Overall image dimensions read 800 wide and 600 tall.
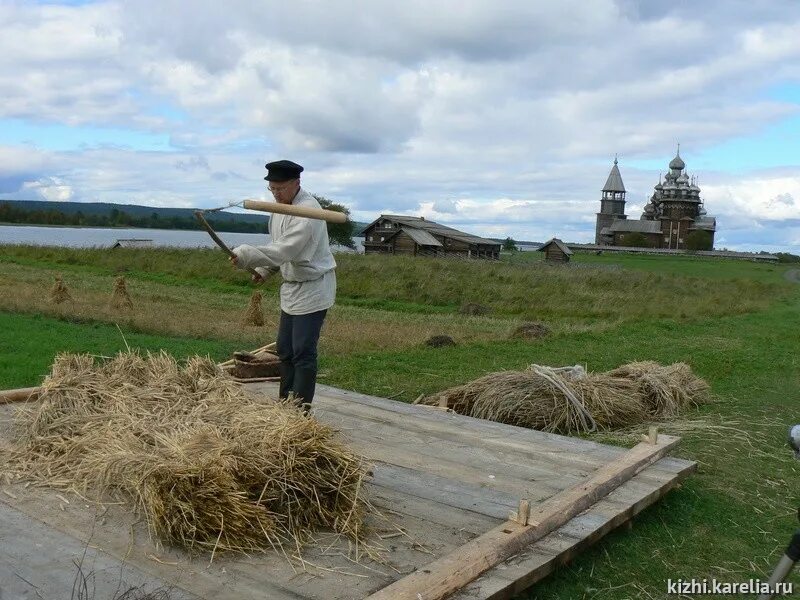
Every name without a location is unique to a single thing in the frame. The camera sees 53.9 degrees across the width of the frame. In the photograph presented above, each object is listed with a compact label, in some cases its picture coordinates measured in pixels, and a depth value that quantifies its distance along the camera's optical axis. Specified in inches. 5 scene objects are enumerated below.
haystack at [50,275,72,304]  711.7
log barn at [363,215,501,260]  2459.4
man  209.9
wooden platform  122.1
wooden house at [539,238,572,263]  2832.2
